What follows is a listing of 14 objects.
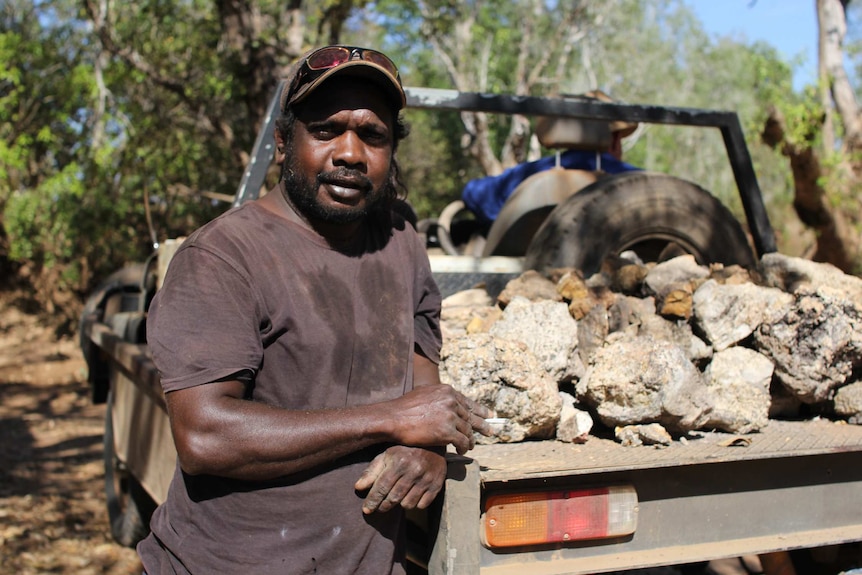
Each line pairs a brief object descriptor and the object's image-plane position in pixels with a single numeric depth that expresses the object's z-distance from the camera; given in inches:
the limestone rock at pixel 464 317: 100.5
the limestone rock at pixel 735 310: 96.7
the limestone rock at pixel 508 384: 85.4
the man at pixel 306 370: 61.3
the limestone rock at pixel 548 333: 93.8
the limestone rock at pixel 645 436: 84.8
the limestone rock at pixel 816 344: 92.7
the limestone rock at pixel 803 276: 107.3
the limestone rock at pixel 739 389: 88.7
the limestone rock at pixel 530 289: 105.2
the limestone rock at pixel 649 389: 85.5
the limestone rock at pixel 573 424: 88.4
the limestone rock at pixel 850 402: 94.5
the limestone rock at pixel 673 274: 106.4
